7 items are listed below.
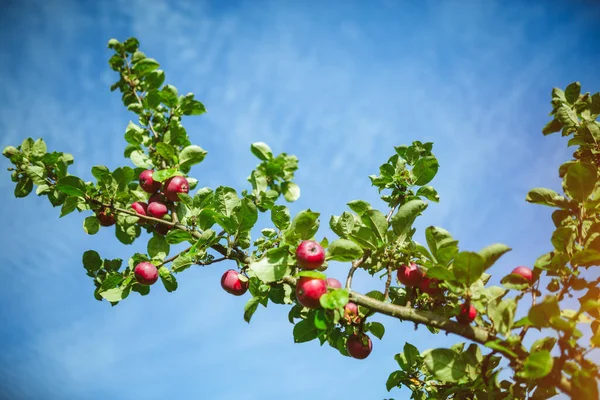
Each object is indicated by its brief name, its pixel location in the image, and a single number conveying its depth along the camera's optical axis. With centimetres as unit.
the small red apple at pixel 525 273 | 220
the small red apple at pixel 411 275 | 242
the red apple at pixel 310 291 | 207
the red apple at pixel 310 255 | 213
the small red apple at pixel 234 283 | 263
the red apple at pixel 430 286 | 232
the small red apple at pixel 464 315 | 203
